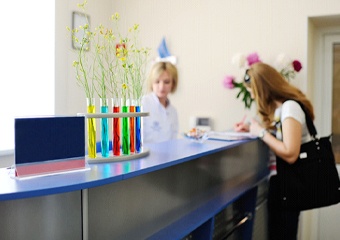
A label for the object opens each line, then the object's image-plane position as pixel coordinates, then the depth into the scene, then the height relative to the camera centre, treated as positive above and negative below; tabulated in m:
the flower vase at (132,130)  1.76 -0.07
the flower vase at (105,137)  1.67 -0.09
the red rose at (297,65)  3.25 +0.39
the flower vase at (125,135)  1.73 -0.09
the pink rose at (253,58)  3.36 +0.46
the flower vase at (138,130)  1.80 -0.07
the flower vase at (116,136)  1.70 -0.09
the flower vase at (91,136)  1.64 -0.09
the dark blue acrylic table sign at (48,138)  1.30 -0.08
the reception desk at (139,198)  1.30 -0.36
